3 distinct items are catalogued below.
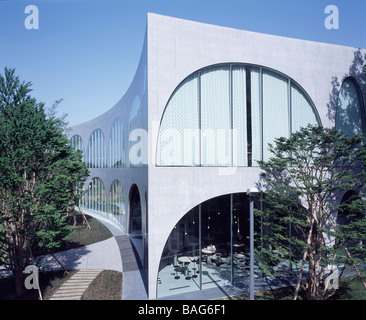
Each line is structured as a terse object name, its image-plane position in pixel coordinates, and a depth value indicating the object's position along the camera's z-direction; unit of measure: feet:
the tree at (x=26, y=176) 33.09
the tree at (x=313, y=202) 32.37
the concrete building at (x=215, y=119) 37.35
